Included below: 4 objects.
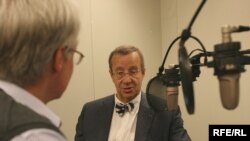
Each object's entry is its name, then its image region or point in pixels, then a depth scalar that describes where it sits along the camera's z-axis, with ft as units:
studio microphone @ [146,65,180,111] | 3.01
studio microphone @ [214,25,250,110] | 2.18
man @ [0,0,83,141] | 2.55
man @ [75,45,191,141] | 7.00
